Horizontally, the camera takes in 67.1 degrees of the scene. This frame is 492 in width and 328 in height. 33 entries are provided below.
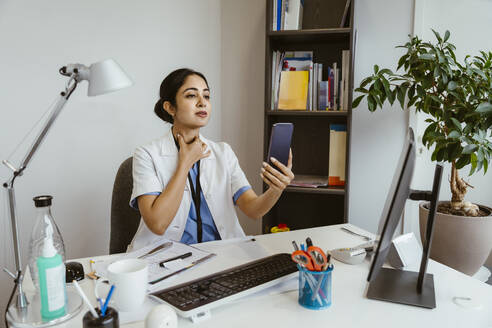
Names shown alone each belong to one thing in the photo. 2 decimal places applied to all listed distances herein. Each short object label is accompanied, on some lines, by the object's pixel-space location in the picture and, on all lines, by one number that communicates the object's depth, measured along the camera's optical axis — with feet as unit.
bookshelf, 7.20
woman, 4.88
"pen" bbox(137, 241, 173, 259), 3.85
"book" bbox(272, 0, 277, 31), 7.29
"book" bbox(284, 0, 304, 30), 7.20
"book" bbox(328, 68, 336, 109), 7.33
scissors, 2.96
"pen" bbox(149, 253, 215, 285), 3.33
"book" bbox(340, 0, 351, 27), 6.97
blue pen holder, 2.92
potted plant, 5.84
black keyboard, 2.93
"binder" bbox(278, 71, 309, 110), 7.42
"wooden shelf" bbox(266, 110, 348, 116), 7.14
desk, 2.78
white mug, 2.83
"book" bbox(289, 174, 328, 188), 7.34
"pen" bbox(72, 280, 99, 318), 2.30
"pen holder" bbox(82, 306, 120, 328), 2.25
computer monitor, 2.62
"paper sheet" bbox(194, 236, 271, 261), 3.99
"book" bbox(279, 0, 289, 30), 7.21
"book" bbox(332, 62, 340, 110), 7.32
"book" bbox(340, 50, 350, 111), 7.19
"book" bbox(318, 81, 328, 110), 7.33
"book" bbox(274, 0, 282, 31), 7.23
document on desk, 3.55
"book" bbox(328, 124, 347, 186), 7.32
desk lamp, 2.71
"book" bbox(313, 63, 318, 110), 7.45
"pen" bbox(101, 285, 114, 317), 2.34
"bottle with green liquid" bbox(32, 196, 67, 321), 2.65
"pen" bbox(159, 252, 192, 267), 3.66
